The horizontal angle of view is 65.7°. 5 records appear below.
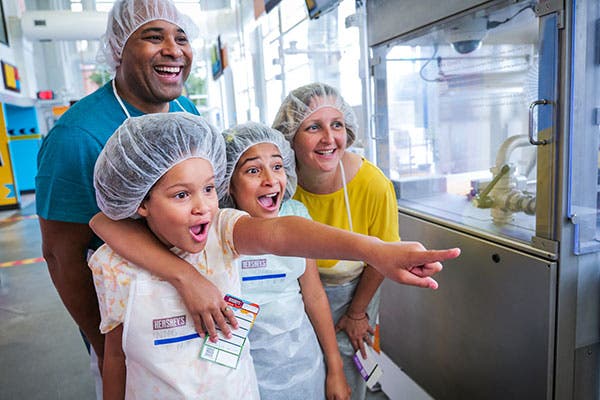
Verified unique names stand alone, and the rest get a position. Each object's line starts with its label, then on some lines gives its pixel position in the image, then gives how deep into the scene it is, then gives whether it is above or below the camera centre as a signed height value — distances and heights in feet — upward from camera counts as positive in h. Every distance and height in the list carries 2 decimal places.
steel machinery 4.17 -0.81
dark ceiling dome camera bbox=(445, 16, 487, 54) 5.30 +0.99
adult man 3.84 +0.13
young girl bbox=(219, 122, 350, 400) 3.84 -1.40
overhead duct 23.68 +6.05
